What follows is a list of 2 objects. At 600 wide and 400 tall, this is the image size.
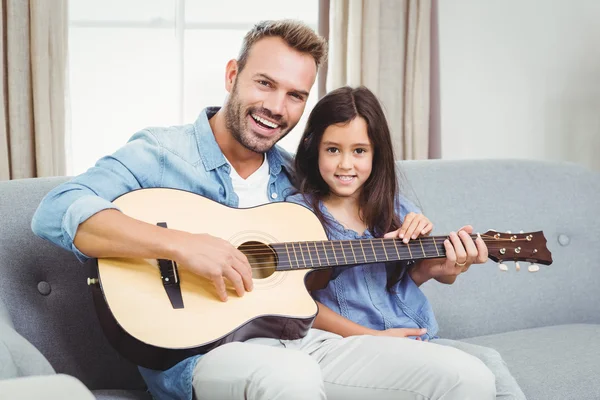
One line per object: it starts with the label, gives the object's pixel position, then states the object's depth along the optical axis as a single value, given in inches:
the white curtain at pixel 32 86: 109.0
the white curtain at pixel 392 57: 120.2
